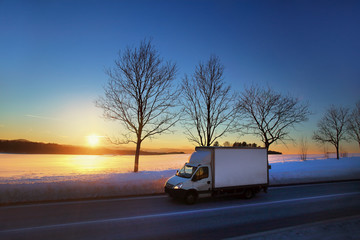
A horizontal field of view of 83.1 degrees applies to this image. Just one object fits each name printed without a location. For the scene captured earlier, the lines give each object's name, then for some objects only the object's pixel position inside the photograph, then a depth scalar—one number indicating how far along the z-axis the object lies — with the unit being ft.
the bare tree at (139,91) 65.77
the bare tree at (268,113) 93.91
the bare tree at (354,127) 139.64
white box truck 38.06
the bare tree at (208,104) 72.95
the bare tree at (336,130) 138.23
